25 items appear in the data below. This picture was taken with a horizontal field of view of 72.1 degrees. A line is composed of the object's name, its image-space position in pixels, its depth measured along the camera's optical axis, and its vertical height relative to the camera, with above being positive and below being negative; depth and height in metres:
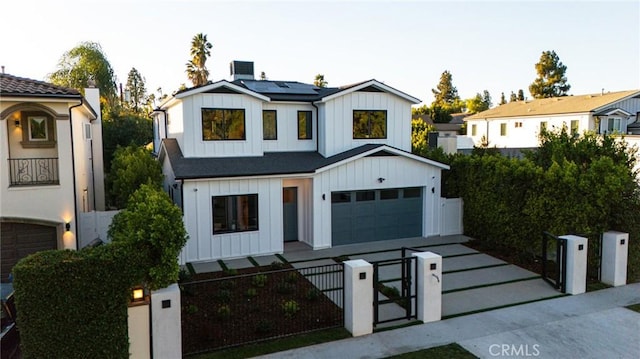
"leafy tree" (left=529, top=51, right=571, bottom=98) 59.41 +10.50
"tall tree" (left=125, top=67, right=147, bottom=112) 73.06 +12.05
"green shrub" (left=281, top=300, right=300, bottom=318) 9.53 -3.30
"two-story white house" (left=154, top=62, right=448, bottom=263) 14.30 -0.38
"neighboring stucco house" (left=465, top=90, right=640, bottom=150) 34.25 +3.27
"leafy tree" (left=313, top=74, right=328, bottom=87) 64.00 +11.29
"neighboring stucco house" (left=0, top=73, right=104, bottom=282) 11.78 -0.27
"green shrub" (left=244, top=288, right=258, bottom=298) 10.54 -3.25
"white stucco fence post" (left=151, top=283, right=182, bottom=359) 7.21 -2.72
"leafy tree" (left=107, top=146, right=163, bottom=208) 14.35 -0.50
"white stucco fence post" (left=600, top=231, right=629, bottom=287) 11.58 -2.72
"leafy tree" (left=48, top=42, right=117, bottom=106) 36.53 +7.79
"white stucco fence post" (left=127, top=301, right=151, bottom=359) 7.09 -2.78
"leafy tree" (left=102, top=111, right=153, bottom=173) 30.00 +1.97
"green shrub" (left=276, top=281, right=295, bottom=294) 10.95 -3.30
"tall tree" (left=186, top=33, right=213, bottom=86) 47.16 +10.72
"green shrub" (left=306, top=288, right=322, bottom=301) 10.38 -3.27
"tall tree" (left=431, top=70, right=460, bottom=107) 88.25 +13.43
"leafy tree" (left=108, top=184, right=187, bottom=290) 7.13 -1.34
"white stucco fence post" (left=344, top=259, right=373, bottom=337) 8.64 -2.78
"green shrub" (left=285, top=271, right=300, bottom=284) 11.76 -3.25
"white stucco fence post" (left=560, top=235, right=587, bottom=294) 10.92 -2.72
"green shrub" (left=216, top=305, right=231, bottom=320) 9.28 -3.28
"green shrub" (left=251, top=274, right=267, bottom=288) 11.37 -3.21
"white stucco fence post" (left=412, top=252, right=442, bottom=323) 9.27 -2.76
